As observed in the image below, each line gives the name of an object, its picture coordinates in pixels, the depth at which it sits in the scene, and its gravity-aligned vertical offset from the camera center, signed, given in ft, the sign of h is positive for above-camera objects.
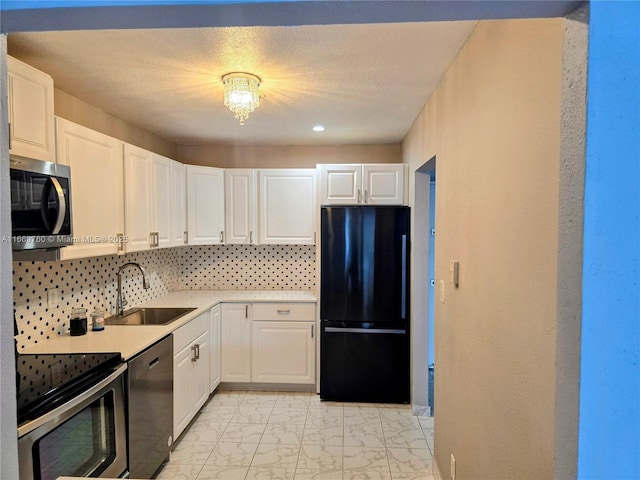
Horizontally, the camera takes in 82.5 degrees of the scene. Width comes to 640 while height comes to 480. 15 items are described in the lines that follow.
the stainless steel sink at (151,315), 9.37 -2.36
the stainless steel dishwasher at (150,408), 6.57 -3.56
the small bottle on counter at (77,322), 7.35 -1.97
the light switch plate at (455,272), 5.78 -0.72
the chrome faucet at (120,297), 9.17 -1.82
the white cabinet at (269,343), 11.26 -3.60
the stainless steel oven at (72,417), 4.44 -2.66
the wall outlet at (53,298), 7.14 -1.45
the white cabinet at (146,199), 8.29 +0.66
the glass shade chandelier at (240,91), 6.62 +2.50
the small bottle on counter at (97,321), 7.81 -2.07
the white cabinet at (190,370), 8.39 -3.62
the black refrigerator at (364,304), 10.38 -2.23
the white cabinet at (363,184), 10.80 +1.26
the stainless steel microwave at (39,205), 4.75 +0.28
